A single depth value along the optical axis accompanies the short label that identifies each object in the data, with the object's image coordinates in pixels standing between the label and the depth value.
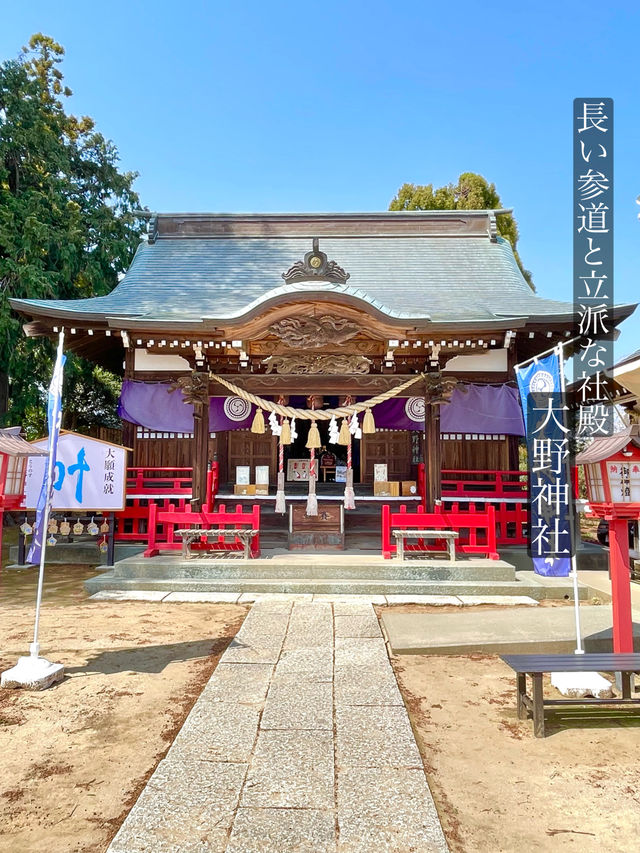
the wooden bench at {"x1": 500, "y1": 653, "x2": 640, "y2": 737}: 3.47
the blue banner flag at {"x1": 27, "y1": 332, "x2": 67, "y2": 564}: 4.75
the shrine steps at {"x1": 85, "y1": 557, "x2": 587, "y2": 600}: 7.51
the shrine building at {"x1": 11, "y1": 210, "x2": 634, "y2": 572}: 8.73
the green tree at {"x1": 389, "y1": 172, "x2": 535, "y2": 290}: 19.12
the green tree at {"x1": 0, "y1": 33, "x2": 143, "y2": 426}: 13.02
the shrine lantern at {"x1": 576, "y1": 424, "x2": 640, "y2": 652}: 4.35
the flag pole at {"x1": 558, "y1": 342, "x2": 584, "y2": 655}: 4.48
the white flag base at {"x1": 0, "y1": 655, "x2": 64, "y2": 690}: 4.16
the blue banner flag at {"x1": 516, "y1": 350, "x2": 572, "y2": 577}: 4.84
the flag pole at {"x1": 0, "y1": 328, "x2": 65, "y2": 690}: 4.19
